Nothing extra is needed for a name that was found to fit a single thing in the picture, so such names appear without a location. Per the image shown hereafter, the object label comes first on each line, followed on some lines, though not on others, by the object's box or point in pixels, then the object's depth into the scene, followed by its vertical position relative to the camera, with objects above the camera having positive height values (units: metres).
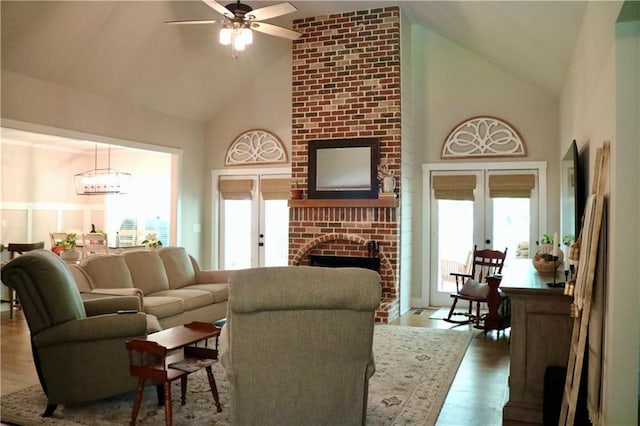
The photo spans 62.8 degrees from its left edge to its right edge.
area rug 3.33 -1.27
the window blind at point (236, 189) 8.23 +0.46
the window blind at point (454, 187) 7.01 +0.45
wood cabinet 3.23 -0.75
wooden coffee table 3.14 -0.94
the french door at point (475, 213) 6.77 +0.10
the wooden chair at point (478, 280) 5.84 -0.72
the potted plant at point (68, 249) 7.41 -0.49
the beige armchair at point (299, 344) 2.64 -0.65
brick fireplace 6.56 +1.37
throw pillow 5.81 -0.77
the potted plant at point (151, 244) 7.82 -0.41
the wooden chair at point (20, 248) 7.06 -0.45
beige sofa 4.84 -0.67
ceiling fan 4.69 +1.83
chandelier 8.71 +0.56
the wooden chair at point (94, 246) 8.02 -0.46
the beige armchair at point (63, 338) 3.37 -0.80
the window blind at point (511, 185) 6.74 +0.47
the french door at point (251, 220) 8.05 -0.03
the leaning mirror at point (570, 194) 3.76 +0.24
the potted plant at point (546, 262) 4.03 -0.31
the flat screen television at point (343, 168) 6.64 +0.67
